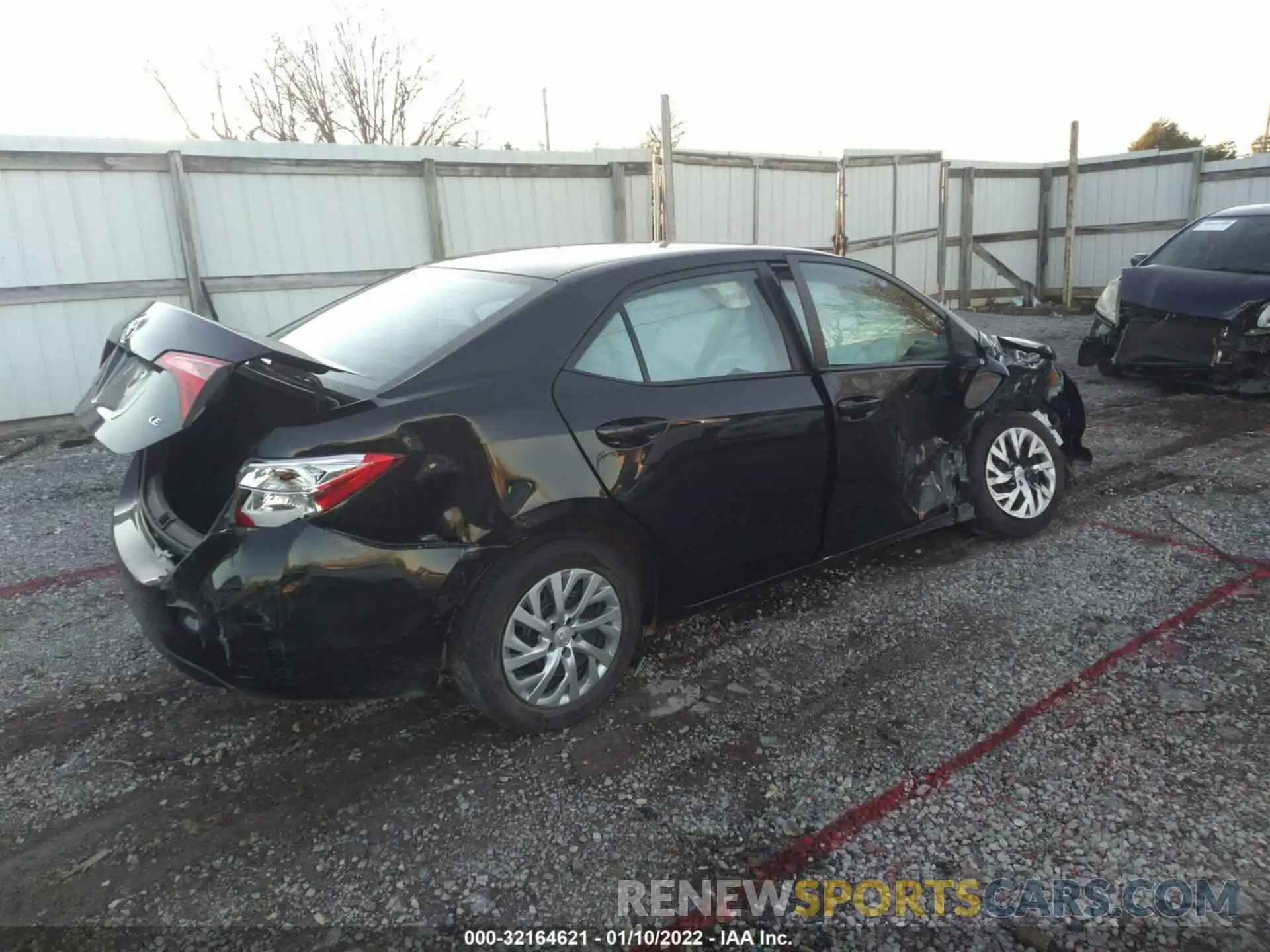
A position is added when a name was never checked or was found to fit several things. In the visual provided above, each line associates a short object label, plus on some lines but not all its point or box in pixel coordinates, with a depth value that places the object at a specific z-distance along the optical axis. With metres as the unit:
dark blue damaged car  6.85
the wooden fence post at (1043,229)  15.24
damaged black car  2.47
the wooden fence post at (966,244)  14.23
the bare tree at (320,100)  21.00
